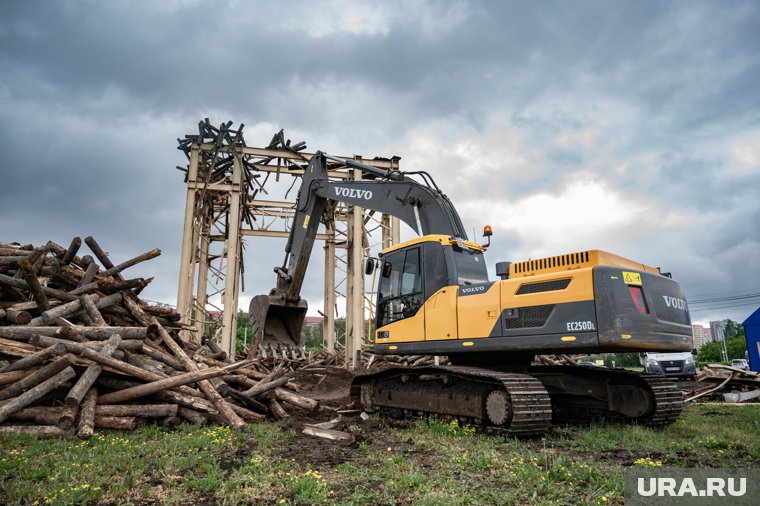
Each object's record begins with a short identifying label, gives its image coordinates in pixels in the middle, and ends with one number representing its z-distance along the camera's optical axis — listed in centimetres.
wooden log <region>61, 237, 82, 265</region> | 1058
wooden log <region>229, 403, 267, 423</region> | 866
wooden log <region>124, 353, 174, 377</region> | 867
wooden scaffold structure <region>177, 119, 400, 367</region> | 1633
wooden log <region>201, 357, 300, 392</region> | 1019
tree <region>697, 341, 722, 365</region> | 7331
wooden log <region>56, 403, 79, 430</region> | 699
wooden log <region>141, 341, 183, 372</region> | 931
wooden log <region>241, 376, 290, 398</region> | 902
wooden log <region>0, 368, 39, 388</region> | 757
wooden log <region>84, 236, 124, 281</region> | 1109
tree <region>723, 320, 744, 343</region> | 10462
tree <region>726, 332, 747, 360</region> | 6845
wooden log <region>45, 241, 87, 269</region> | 1075
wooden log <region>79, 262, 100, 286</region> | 1048
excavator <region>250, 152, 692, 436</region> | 700
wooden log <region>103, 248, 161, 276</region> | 1114
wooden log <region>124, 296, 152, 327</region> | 1064
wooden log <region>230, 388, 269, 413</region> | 893
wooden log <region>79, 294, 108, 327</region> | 962
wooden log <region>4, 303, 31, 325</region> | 883
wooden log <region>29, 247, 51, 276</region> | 970
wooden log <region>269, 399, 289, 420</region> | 898
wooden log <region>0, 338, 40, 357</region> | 812
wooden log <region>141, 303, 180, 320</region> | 1112
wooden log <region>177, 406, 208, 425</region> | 796
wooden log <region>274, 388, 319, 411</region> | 945
